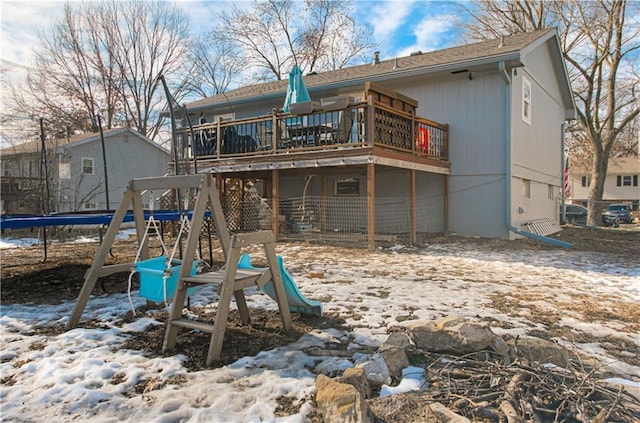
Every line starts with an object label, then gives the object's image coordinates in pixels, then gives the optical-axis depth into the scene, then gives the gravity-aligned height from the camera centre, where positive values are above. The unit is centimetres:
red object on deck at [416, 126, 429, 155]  1026 +145
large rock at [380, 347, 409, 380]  279 -110
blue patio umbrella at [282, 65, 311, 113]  982 +262
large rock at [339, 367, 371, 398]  248 -108
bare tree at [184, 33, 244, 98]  2841 +932
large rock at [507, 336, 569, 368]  285 -108
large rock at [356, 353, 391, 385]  270 -113
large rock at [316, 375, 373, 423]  211 -107
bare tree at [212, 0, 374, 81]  2645 +1068
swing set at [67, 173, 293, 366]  311 -59
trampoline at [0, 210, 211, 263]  531 -22
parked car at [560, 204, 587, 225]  2244 -103
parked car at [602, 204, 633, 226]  2320 -93
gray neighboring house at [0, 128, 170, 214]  1698 +191
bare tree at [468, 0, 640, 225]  1756 +655
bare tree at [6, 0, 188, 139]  2406 +860
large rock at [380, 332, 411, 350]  310 -108
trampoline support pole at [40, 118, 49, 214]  767 +92
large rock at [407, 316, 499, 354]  298 -102
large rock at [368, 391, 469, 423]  215 -113
